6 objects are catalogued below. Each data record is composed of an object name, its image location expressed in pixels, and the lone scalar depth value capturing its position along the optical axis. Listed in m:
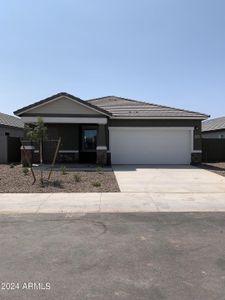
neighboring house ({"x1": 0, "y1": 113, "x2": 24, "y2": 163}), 13.64
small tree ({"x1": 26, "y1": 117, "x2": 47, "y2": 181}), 8.75
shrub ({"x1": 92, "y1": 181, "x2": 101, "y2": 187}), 7.89
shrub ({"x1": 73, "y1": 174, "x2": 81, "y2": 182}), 8.57
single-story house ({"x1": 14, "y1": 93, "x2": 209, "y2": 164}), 13.32
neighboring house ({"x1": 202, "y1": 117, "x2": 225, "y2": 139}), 19.72
